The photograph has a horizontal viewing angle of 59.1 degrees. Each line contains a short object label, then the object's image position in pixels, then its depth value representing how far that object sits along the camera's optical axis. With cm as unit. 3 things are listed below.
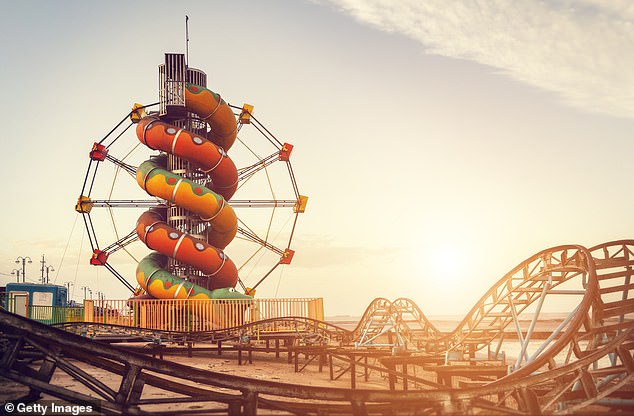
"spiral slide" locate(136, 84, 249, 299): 3075
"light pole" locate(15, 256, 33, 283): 7931
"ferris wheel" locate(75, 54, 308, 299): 3092
